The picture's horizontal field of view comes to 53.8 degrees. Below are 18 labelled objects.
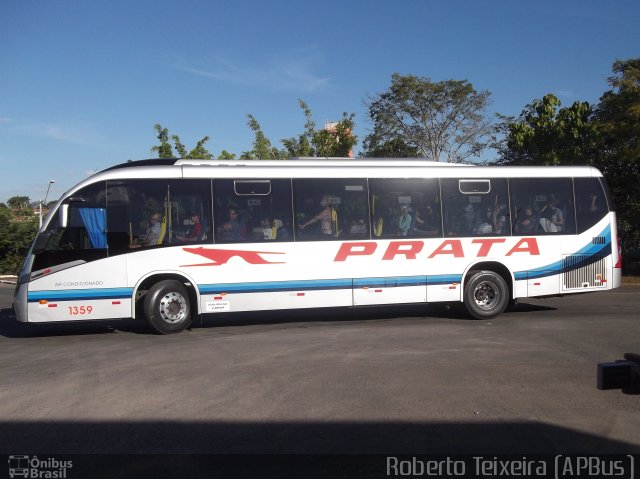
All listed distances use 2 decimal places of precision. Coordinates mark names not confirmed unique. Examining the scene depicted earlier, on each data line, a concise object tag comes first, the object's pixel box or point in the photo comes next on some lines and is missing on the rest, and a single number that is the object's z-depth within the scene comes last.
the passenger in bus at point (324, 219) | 12.02
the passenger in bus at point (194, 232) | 11.31
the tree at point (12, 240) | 36.73
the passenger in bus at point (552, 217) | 12.98
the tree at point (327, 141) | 32.56
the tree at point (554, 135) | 26.41
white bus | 10.89
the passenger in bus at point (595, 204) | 13.24
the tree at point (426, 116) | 31.73
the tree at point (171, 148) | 32.56
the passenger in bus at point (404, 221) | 12.39
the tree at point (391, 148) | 32.25
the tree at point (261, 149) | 33.38
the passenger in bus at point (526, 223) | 12.85
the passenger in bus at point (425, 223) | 12.47
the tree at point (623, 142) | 21.92
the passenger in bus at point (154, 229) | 11.16
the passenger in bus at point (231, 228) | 11.53
